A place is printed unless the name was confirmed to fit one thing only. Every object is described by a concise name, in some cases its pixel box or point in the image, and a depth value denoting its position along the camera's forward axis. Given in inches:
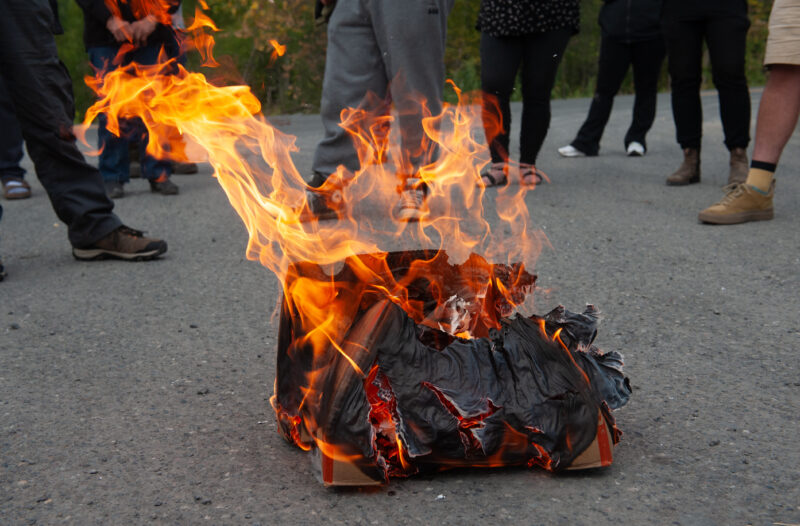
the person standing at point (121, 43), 239.5
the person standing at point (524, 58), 226.4
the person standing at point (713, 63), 217.2
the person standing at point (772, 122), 179.6
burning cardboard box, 79.7
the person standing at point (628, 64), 301.3
